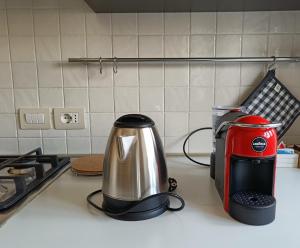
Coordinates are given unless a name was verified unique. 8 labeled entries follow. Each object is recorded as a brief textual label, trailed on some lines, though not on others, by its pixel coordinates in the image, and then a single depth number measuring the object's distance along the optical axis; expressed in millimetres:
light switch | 1053
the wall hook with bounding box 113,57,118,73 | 1026
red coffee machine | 560
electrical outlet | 1052
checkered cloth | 1011
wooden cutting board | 866
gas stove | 665
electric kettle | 588
